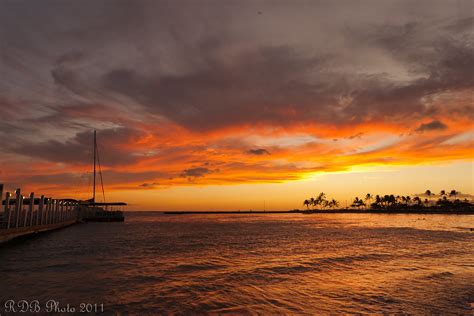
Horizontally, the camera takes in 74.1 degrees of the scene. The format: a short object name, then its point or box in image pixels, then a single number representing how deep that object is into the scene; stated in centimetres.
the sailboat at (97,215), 9019
